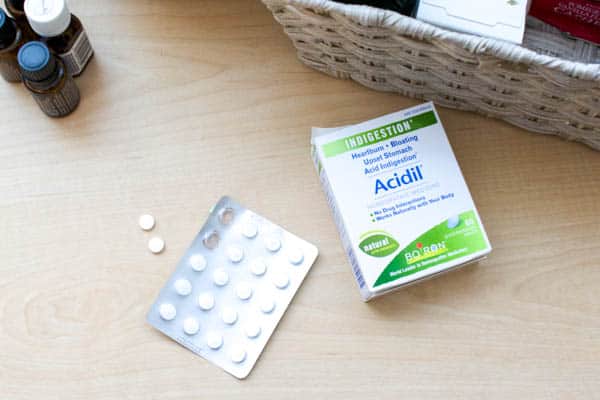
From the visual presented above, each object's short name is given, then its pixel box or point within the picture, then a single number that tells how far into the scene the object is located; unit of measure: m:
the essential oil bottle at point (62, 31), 0.64
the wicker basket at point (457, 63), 0.59
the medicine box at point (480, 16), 0.66
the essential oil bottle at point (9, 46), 0.66
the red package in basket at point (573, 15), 0.70
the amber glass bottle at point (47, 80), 0.64
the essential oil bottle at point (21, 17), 0.69
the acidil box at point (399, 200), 0.65
